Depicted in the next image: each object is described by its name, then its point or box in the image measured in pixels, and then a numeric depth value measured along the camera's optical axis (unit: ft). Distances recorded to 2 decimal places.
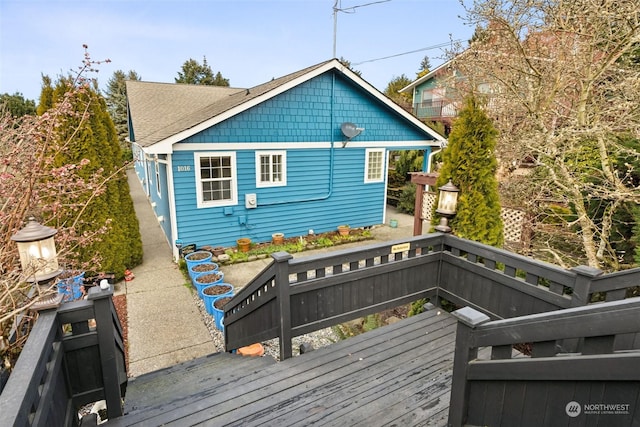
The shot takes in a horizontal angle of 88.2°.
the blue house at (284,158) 26.20
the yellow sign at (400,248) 12.18
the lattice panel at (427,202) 28.81
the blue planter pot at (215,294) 18.15
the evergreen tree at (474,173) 13.88
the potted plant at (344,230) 33.22
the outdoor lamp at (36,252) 7.10
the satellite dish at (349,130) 30.99
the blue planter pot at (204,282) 19.81
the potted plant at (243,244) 28.50
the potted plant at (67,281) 11.18
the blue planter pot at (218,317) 16.71
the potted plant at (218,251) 27.33
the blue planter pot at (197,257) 23.32
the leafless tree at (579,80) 14.92
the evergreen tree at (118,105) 94.89
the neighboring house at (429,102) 68.74
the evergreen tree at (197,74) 115.75
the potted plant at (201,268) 22.07
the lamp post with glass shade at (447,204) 13.29
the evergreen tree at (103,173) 20.42
